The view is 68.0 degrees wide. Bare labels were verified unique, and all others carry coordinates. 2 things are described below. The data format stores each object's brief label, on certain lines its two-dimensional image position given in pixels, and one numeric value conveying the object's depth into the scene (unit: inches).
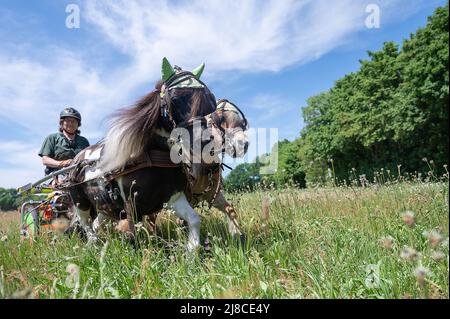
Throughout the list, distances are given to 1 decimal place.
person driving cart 210.1
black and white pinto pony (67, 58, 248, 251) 124.7
